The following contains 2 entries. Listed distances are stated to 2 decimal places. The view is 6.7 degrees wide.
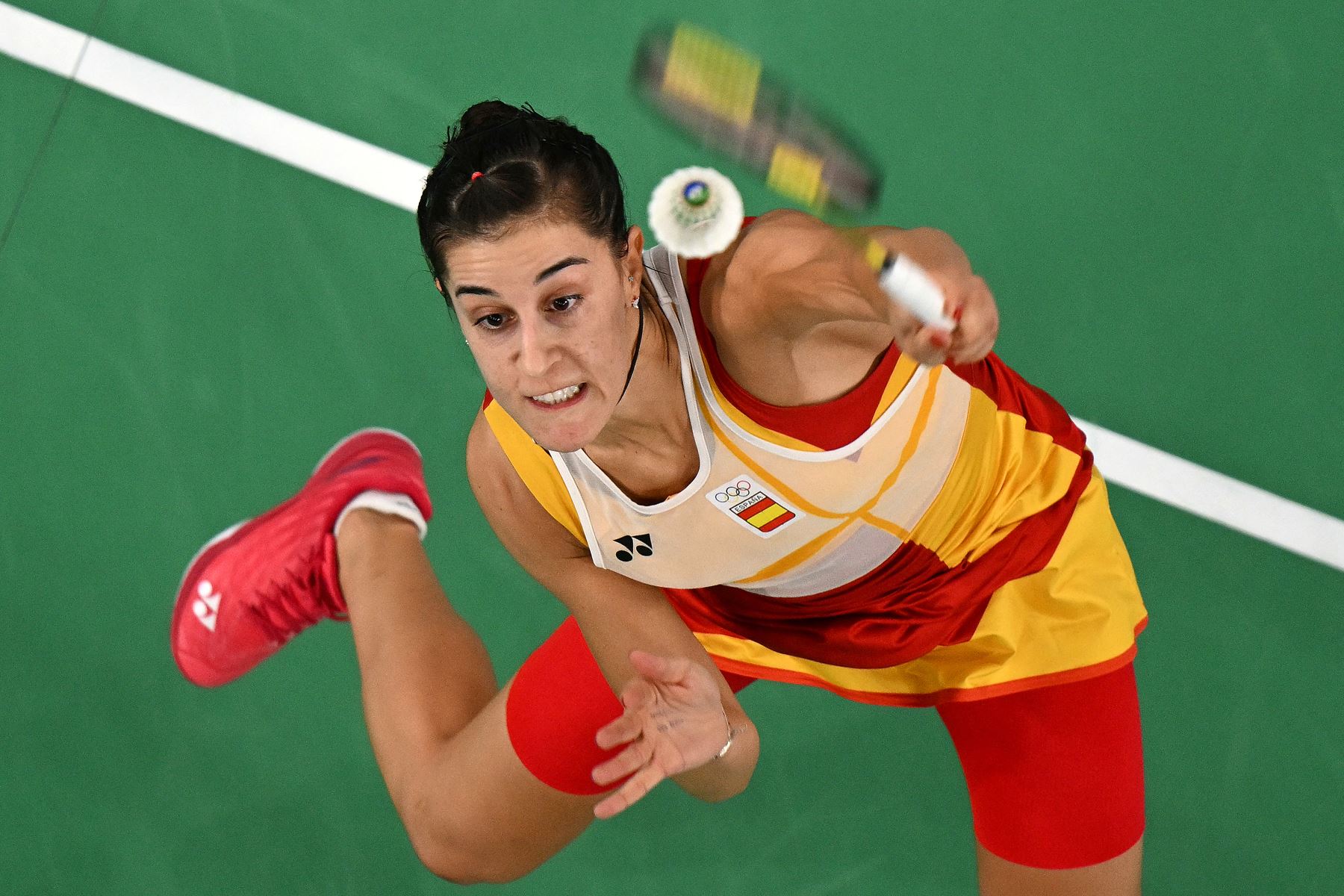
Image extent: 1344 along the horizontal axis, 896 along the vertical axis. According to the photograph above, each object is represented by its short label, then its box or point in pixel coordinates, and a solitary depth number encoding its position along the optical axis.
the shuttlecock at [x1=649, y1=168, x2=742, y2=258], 8.43
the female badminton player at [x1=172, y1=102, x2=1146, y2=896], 8.47
